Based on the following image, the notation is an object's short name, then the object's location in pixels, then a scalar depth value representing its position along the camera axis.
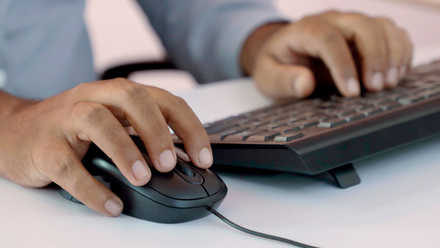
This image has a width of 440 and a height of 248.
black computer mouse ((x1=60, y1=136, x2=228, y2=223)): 0.60
